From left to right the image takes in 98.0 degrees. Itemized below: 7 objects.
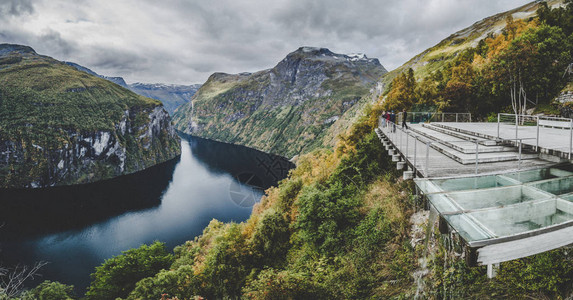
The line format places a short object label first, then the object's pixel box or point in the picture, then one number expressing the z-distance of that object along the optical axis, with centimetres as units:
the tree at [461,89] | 3094
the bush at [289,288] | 1127
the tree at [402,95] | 3278
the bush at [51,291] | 2875
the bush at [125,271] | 2841
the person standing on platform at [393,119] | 1917
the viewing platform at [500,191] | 458
